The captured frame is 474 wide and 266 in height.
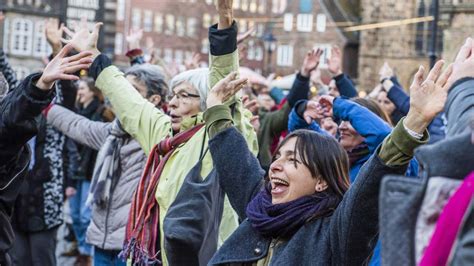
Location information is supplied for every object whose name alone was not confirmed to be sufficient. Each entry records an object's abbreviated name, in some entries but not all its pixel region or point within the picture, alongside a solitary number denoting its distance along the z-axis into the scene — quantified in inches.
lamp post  1545.3
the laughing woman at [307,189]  148.6
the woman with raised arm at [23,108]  201.2
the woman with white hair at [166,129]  213.8
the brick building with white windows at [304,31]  2191.2
